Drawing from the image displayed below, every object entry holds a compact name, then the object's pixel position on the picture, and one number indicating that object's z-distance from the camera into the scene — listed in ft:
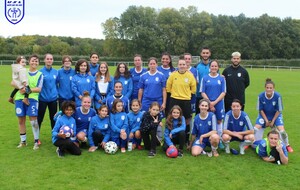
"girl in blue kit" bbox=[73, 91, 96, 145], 21.83
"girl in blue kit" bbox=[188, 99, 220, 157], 20.93
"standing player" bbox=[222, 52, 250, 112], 24.01
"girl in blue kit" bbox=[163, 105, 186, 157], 20.95
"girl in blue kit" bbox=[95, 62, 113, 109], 23.94
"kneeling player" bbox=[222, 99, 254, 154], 21.29
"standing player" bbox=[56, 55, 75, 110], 23.40
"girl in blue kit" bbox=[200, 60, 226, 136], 22.59
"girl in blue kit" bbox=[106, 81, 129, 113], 22.86
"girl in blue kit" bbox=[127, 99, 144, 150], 21.98
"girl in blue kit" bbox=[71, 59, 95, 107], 23.04
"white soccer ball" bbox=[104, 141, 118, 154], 20.77
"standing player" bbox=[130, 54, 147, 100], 24.94
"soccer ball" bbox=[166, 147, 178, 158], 20.25
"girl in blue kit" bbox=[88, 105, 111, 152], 21.54
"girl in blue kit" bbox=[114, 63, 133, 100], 23.94
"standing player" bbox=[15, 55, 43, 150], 21.52
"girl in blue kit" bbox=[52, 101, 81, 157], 20.29
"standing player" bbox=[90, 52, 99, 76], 24.88
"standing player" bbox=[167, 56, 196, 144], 22.34
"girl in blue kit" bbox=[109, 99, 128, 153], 21.80
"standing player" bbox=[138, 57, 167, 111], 23.11
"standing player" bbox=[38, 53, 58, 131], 22.45
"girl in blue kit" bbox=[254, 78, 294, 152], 22.43
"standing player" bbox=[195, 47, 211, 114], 24.02
